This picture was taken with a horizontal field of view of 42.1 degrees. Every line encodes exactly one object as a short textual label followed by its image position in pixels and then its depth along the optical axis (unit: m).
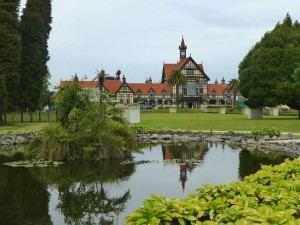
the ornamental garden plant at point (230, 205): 3.91
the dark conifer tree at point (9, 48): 33.25
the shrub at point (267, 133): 20.34
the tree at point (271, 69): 40.28
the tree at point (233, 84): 79.88
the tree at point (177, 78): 77.69
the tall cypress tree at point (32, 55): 36.91
